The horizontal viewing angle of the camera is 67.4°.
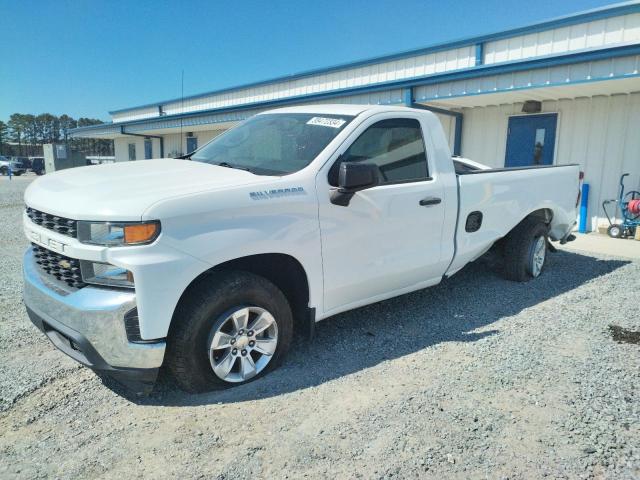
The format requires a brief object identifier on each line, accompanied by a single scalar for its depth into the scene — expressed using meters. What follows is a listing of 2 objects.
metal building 8.35
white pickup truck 2.75
